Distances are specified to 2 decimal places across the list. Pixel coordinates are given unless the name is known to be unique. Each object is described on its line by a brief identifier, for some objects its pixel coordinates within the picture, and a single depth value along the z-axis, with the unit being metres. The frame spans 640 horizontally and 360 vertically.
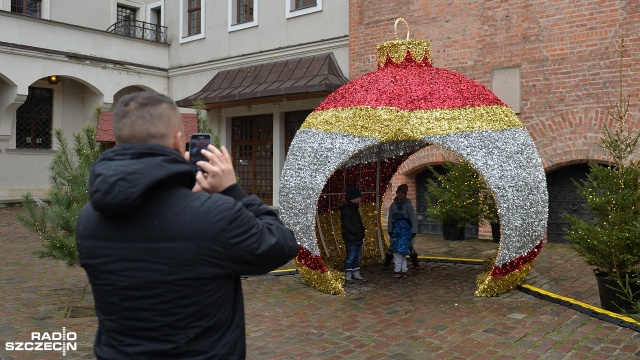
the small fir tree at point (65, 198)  6.35
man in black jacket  1.69
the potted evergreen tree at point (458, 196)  10.66
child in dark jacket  7.53
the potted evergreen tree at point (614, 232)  5.68
